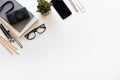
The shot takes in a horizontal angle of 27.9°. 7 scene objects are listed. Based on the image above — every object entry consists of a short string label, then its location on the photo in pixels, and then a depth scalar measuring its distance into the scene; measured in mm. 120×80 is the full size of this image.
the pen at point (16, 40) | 1096
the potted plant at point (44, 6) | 1083
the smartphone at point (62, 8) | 1138
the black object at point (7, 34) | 1101
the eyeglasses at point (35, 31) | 1110
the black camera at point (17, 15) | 1090
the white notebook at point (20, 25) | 1104
